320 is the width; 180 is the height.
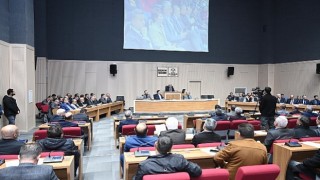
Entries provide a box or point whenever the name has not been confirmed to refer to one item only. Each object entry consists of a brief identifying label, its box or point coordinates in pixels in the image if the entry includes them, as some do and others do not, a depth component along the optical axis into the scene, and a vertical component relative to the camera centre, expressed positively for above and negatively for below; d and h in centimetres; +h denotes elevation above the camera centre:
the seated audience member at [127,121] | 591 -96
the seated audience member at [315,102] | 1171 -81
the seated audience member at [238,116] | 646 -86
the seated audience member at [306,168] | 280 -106
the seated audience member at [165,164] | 230 -77
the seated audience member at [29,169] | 197 -73
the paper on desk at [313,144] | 349 -86
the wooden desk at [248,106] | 1097 -108
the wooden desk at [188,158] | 295 -93
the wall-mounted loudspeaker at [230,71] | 1644 +88
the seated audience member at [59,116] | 593 -85
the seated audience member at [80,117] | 676 -97
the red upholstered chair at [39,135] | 478 -105
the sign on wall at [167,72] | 1545 +73
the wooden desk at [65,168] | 277 -100
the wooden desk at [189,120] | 773 -117
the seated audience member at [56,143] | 358 -90
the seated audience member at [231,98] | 1408 -81
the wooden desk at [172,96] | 1362 -71
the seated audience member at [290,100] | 1220 -80
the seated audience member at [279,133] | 396 -80
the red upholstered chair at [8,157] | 301 -94
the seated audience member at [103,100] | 1191 -86
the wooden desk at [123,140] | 430 -105
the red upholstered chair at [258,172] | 230 -84
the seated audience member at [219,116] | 643 -86
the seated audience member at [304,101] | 1202 -80
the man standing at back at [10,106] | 731 -74
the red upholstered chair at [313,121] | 647 -96
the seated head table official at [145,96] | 1327 -71
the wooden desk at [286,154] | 332 -99
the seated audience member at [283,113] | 743 -87
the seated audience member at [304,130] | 421 -78
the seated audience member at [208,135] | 396 -84
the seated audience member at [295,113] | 820 -95
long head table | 1223 -116
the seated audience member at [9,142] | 338 -85
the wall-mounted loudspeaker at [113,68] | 1455 +85
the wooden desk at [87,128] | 596 -115
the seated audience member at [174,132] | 394 -80
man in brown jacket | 273 -80
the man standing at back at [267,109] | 600 -61
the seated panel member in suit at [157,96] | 1309 -70
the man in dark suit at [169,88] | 1463 -28
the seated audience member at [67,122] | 548 -91
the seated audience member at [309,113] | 691 -80
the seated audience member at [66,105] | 884 -86
